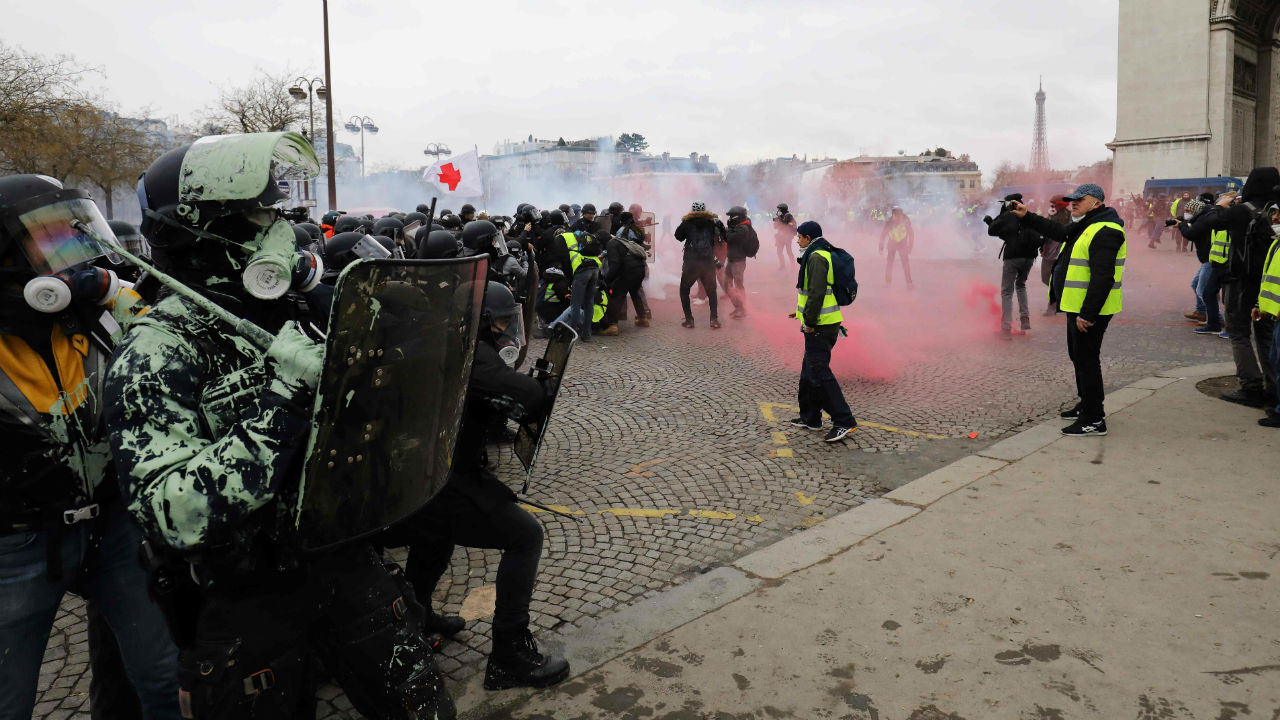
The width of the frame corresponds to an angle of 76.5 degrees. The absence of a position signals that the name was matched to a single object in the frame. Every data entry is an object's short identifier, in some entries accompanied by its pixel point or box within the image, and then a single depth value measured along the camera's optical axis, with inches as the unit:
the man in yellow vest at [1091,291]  213.5
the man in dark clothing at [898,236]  594.9
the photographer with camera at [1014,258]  350.3
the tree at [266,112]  1047.6
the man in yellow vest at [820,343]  225.0
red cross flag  569.0
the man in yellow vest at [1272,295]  225.3
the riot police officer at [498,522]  98.0
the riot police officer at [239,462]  54.5
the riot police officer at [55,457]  69.3
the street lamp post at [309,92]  832.2
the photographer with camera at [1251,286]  241.8
